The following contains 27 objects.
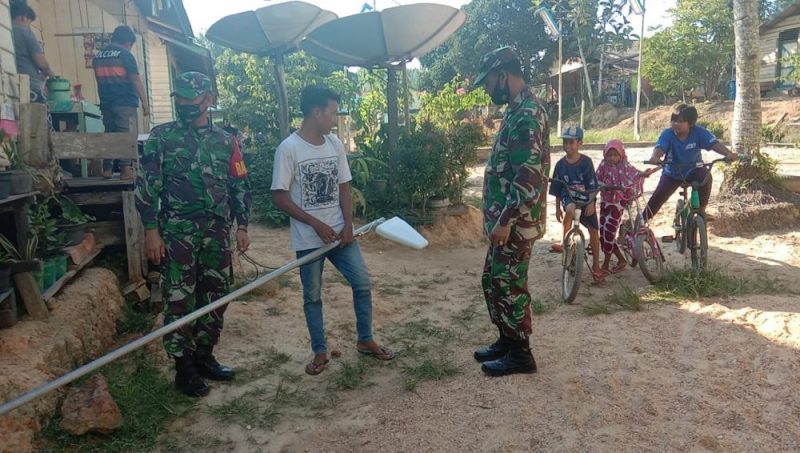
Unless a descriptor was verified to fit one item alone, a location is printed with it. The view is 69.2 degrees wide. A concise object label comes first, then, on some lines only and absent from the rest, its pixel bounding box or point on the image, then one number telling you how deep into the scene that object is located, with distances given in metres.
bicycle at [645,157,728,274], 5.30
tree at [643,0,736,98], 25.42
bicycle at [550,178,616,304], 5.02
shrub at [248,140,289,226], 8.43
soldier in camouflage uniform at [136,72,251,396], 3.16
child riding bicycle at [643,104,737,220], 5.40
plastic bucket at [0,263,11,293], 3.28
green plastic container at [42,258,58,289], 3.78
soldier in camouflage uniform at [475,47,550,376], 3.09
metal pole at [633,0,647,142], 23.12
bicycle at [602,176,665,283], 5.24
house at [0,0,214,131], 8.50
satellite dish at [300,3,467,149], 8.02
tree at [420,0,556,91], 32.22
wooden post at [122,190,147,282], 4.78
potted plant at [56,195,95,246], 4.27
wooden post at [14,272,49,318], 3.44
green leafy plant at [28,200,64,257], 3.90
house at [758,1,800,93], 23.97
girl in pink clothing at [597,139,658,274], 5.45
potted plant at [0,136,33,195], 3.45
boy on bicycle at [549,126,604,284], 5.18
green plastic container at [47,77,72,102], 5.58
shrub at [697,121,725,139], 18.92
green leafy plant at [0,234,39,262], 3.46
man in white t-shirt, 3.40
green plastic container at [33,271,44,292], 3.61
